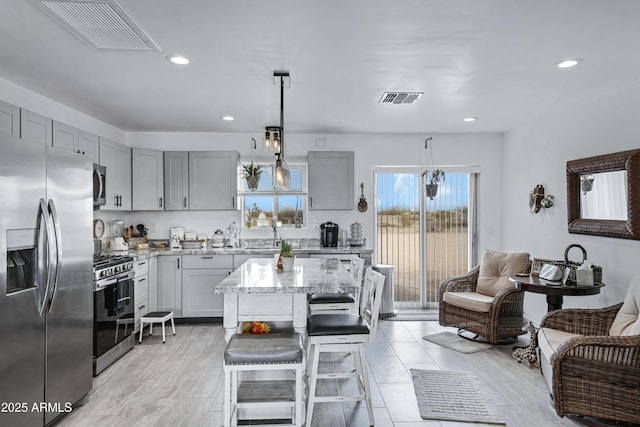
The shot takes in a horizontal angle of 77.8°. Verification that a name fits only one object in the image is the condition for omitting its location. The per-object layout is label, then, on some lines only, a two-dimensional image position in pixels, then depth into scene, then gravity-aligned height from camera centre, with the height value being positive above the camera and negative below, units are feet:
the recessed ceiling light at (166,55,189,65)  9.57 +3.92
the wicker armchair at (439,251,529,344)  13.69 -3.01
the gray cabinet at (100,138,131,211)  15.06 +1.85
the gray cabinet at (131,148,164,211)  17.07 +1.74
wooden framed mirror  11.12 +0.67
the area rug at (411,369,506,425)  9.21 -4.57
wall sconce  15.23 +0.69
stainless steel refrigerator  7.23 -1.27
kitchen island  8.16 -1.67
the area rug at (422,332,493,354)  13.61 -4.49
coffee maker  18.17 -0.81
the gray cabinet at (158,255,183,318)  16.63 -2.72
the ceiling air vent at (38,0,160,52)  7.09 +3.85
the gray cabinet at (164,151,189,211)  17.75 +1.80
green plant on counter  10.90 -0.90
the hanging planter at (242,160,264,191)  16.66 +1.79
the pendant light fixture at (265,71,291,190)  10.69 +1.58
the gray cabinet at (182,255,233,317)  16.65 -2.61
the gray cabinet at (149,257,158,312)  15.98 -2.64
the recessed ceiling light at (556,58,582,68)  9.89 +3.91
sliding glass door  19.38 -0.65
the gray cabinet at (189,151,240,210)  17.78 +1.79
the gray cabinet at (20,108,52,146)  10.55 +2.57
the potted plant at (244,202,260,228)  18.98 +0.32
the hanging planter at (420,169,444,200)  18.84 +1.76
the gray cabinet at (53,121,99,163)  12.01 +2.61
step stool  14.51 -3.63
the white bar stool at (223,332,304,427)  7.30 -2.73
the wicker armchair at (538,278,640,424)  8.26 -3.44
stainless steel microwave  13.38 +1.19
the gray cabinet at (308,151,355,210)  18.33 +1.77
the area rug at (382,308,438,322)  17.48 -4.42
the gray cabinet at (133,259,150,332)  14.58 -2.68
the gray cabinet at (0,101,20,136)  9.76 +2.56
